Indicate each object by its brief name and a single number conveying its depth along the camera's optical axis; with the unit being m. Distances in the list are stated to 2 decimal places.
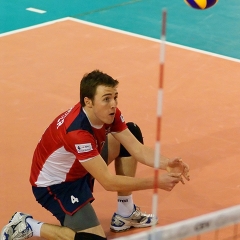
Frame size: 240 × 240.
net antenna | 6.77
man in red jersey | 10.53
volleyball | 16.02
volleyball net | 7.19
